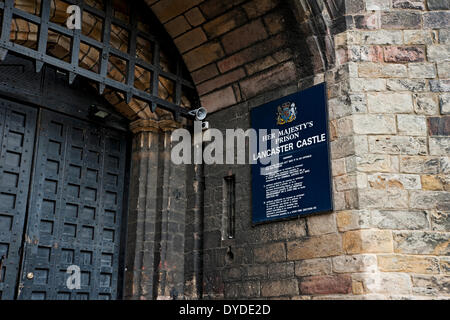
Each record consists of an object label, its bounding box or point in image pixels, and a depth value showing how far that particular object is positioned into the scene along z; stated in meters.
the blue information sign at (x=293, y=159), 4.75
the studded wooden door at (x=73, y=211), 5.18
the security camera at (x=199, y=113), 5.79
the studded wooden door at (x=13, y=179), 4.94
